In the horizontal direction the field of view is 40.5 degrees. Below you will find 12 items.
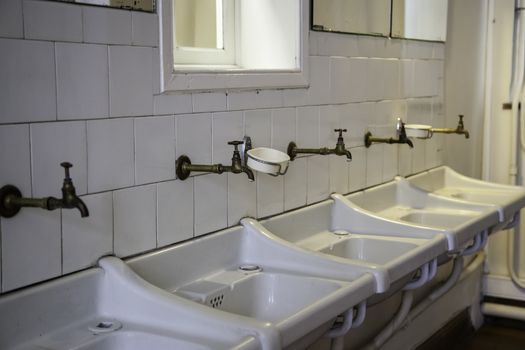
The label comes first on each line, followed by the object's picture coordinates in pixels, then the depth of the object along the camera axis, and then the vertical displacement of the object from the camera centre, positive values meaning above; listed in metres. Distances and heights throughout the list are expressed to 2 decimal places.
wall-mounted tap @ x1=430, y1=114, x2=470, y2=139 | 2.64 -0.15
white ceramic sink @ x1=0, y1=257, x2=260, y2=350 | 1.24 -0.42
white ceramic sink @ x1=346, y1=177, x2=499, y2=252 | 2.20 -0.40
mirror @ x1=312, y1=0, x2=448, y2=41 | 2.15 +0.25
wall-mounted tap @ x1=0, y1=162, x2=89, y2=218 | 1.17 -0.18
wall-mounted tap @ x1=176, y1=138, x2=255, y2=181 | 1.58 -0.17
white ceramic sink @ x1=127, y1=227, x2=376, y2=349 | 1.53 -0.43
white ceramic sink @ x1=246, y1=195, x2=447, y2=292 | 1.87 -0.41
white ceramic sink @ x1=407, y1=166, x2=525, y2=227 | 2.49 -0.38
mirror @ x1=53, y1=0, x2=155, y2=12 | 1.38 +0.17
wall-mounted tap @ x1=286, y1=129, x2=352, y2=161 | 1.98 -0.17
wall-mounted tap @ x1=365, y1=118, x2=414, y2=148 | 2.41 -0.16
